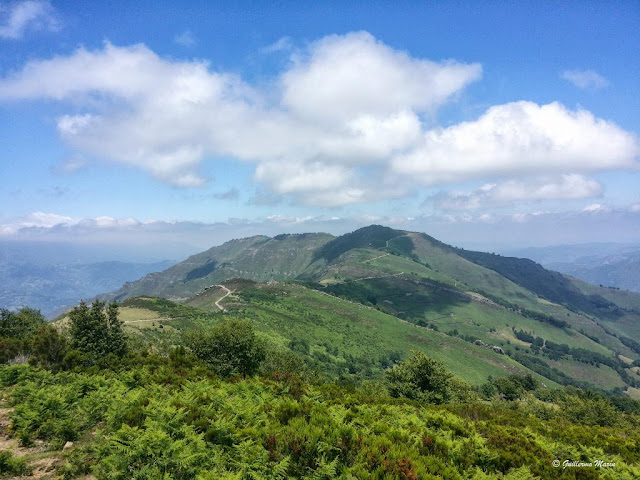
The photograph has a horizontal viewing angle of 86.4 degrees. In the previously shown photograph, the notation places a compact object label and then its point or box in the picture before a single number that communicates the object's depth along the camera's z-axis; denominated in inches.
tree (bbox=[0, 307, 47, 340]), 2718.3
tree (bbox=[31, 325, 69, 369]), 1214.1
